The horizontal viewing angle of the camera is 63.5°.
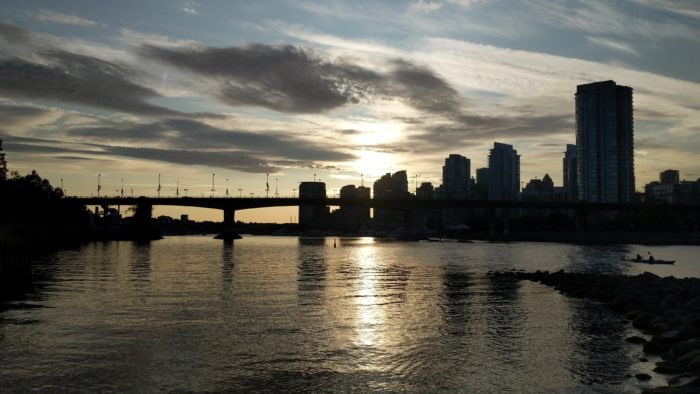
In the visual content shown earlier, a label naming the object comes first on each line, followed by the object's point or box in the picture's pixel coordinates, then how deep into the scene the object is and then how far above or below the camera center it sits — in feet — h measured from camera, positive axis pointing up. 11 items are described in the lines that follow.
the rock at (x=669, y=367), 69.67 -18.72
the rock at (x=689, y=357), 70.85 -17.53
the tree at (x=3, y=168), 421.38 +39.84
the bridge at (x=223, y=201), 650.02 +21.79
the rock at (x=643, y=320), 103.76 -18.97
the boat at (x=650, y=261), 286.87 -22.11
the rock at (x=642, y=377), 67.62 -19.12
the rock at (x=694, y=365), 67.21 -17.65
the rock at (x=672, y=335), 85.05 -17.67
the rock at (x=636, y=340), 89.35 -19.38
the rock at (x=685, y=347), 76.48 -17.53
